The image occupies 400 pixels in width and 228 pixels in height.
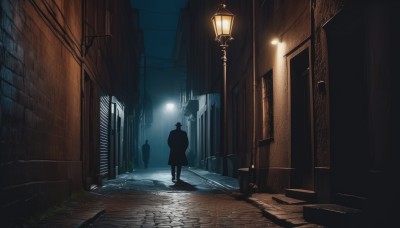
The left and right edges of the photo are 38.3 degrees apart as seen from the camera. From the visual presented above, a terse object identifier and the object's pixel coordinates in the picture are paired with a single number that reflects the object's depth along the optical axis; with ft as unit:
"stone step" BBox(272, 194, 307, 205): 31.20
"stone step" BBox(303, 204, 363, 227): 21.43
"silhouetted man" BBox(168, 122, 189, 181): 62.13
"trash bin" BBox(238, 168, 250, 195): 40.34
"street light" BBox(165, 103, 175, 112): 194.08
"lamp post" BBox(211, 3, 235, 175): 47.70
